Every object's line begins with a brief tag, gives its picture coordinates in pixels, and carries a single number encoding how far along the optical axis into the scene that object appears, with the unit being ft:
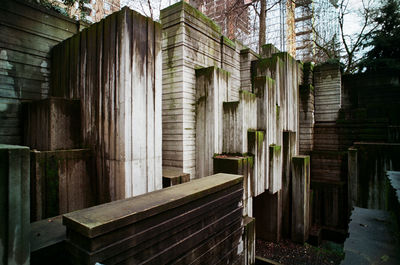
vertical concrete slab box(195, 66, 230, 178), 17.54
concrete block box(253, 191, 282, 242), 24.14
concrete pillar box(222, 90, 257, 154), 17.30
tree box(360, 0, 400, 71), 32.73
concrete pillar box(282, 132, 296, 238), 24.53
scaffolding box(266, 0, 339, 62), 51.11
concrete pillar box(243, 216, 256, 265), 15.72
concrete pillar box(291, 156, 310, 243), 24.75
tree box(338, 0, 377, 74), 40.07
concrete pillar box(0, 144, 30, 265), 4.60
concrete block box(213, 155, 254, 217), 16.10
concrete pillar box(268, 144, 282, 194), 20.43
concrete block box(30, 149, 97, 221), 9.83
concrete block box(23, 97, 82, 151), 10.81
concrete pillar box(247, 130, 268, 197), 17.94
